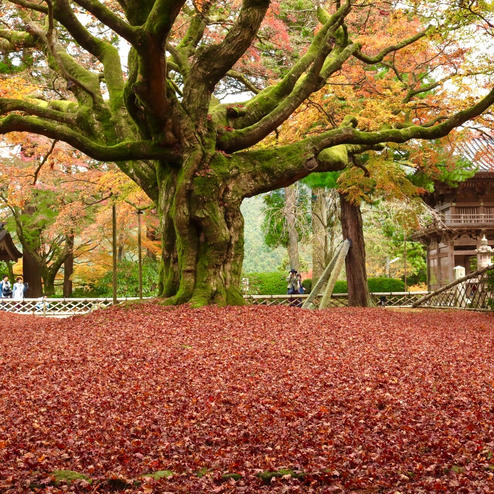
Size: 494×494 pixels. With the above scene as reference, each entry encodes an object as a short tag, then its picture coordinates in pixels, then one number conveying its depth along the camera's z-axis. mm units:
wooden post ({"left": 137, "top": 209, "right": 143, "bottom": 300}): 17503
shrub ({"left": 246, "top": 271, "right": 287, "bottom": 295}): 24116
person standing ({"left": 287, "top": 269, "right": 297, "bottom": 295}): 20153
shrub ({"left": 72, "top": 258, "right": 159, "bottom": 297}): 24098
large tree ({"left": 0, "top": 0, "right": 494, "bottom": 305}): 8875
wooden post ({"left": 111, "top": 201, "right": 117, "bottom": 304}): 16022
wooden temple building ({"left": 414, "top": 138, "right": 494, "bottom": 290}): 25641
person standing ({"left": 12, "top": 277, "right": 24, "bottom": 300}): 22922
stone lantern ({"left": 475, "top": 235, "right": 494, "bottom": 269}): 19464
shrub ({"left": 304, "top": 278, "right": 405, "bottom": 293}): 24266
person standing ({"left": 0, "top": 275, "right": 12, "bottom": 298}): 23672
